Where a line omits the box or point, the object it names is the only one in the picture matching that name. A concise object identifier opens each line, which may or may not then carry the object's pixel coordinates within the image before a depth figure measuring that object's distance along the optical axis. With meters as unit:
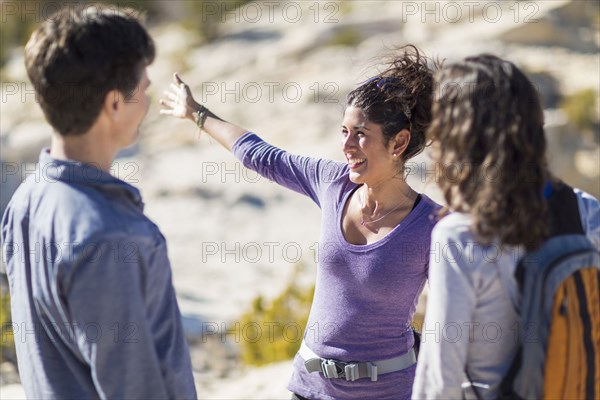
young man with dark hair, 3.59
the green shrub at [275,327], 11.50
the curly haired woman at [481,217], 3.55
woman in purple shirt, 5.01
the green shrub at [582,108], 24.98
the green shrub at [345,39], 30.62
